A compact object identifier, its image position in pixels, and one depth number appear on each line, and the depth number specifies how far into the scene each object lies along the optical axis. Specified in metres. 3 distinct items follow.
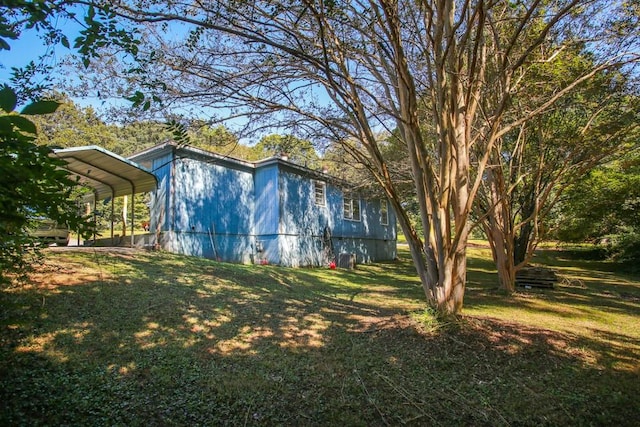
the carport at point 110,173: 8.92
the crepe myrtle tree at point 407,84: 4.72
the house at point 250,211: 11.81
